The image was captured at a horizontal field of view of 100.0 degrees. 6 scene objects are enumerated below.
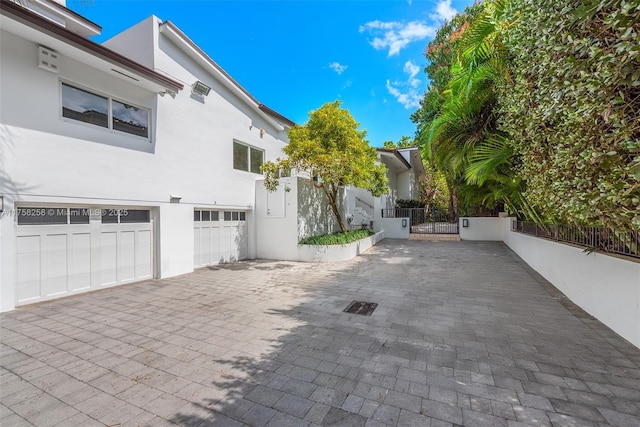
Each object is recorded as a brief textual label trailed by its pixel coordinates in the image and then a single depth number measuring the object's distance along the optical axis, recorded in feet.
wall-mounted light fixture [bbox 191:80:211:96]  29.84
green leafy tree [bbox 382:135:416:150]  125.34
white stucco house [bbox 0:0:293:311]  17.57
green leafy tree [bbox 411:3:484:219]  36.11
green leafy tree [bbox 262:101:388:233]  31.09
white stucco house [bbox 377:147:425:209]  64.03
